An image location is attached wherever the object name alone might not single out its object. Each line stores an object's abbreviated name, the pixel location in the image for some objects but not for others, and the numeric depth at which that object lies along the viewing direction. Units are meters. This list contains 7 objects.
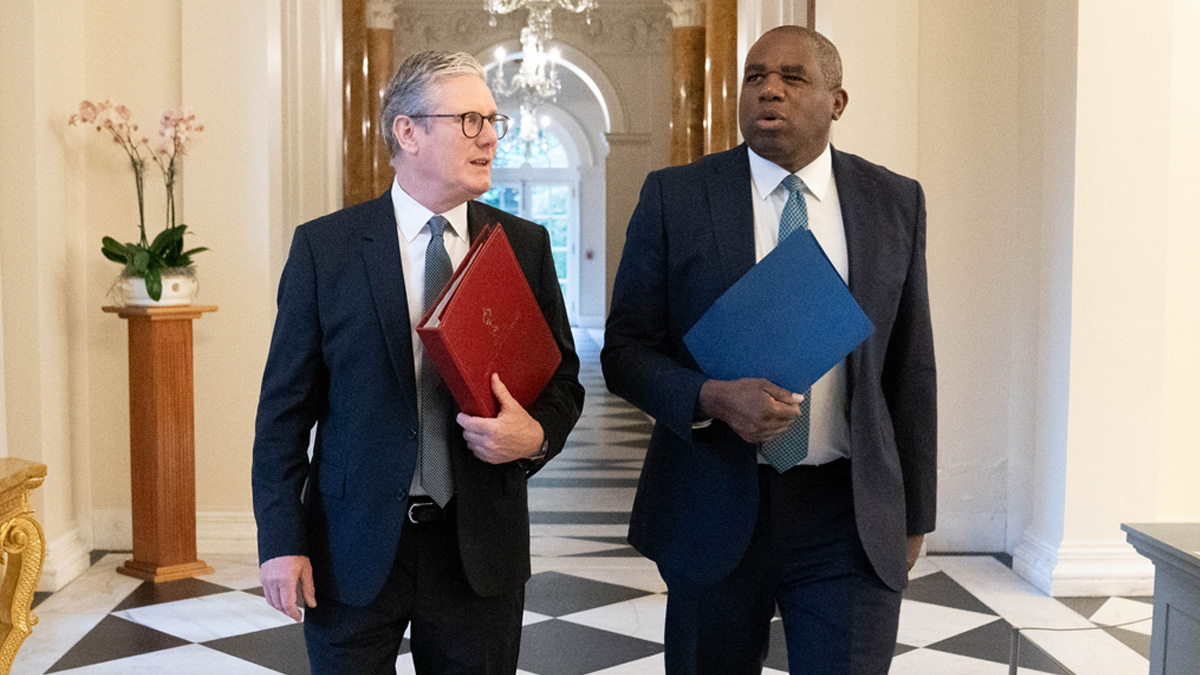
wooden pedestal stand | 4.98
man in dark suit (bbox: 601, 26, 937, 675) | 2.01
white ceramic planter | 4.98
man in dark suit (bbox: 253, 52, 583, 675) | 1.90
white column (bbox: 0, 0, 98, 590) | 4.84
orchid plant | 4.94
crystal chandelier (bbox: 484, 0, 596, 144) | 10.68
